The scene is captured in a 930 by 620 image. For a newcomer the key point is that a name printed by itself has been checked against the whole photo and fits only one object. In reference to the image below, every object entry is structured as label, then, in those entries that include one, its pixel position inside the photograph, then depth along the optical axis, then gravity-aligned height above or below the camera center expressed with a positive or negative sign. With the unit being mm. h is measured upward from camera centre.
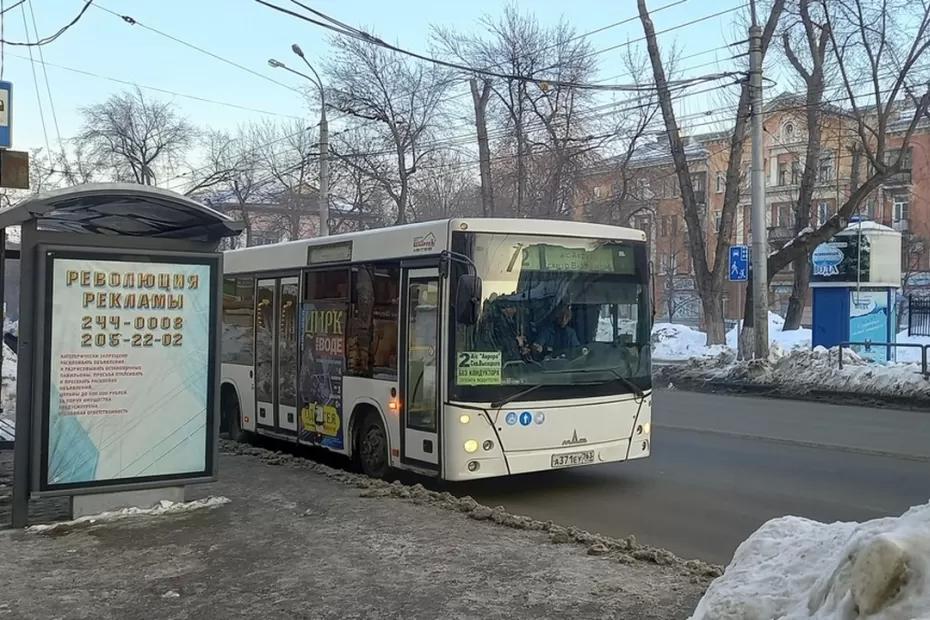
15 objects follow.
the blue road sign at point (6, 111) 8773 +2030
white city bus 8859 -174
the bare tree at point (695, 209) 26656 +3626
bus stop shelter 7359 -189
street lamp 28578 +4988
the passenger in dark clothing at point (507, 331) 8953 -1
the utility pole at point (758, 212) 20781 +2695
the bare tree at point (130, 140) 51219 +10378
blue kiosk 21922 +1117
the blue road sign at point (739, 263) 21641 +1609
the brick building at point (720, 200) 35094 +6538
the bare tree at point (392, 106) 33656 +8179
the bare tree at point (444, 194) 41656 +6376
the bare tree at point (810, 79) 25262 +7061
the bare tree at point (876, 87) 22328 +6049
